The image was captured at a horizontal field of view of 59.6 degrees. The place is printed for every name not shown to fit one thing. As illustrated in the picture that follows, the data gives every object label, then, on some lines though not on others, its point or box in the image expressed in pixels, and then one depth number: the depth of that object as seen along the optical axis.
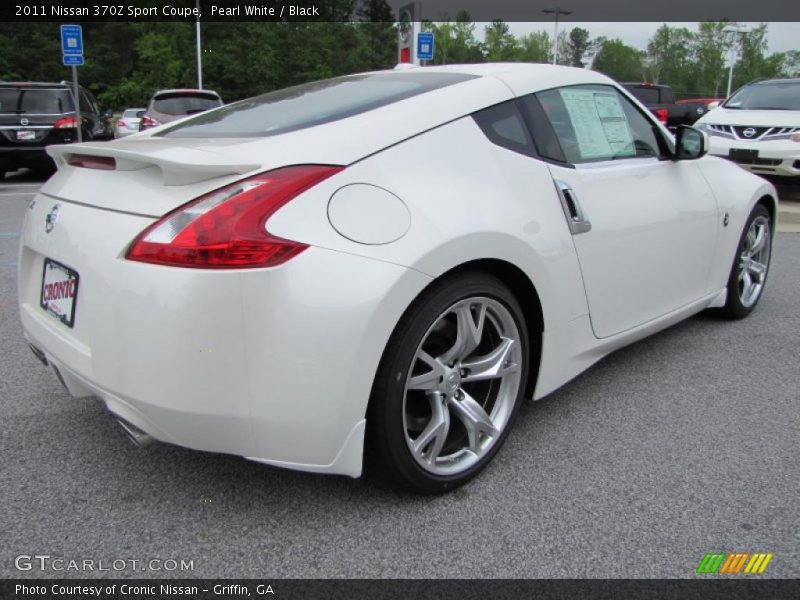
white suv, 9.24
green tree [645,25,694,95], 77.00
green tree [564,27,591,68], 87.19
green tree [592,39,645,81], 79.00
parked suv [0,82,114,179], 11.12
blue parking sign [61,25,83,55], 11.98
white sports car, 1.84
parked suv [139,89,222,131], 11.56
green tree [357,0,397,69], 50.06
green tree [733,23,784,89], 71.62
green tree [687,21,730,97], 72.62
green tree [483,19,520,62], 69.56
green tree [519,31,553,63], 81.75
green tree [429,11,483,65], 66.62
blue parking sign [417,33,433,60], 13.23
